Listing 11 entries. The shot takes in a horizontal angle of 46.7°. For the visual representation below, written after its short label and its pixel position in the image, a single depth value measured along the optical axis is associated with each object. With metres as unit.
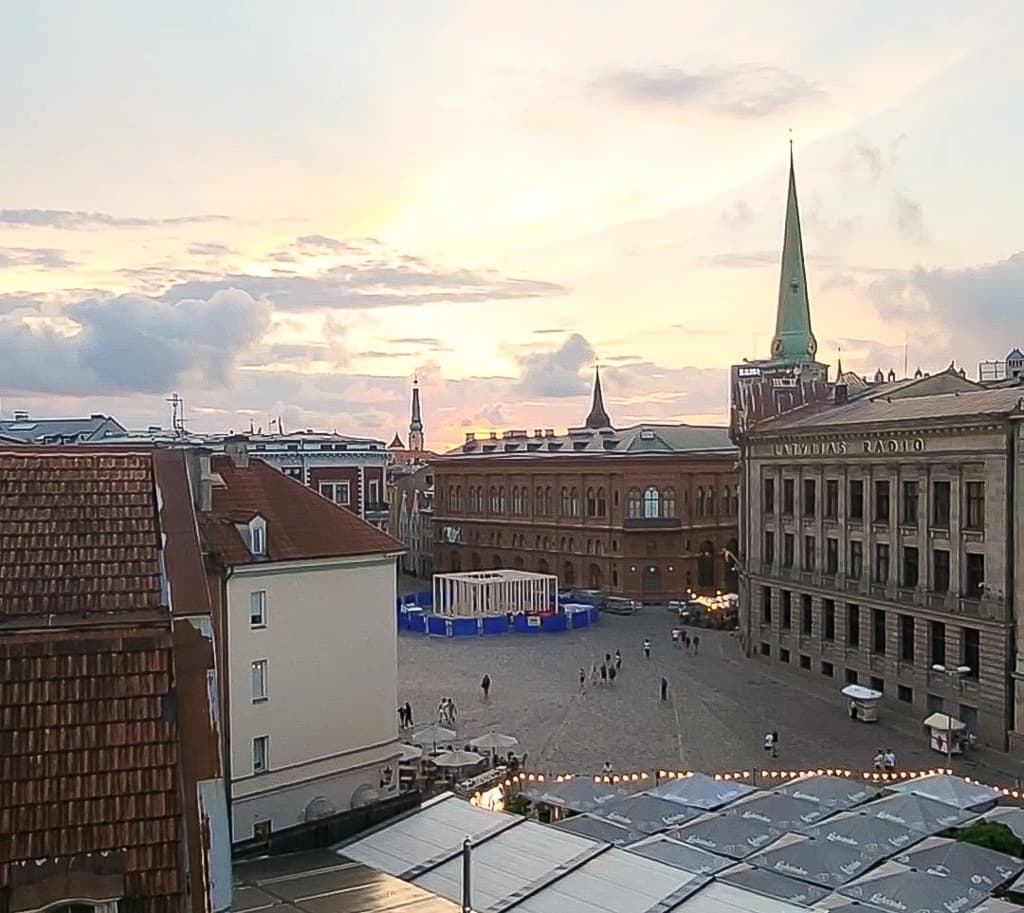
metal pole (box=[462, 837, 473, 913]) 15.00
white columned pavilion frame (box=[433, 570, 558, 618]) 75.06
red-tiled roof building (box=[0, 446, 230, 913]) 9.10
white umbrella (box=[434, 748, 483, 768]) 36.59
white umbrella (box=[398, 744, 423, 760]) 38.50
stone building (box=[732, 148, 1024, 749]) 44.16
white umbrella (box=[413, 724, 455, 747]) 40.41
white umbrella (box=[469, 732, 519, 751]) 39.41
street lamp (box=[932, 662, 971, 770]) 41.89
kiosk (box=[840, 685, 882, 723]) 47.53
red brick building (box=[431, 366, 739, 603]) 89.50
